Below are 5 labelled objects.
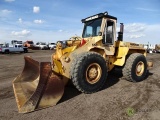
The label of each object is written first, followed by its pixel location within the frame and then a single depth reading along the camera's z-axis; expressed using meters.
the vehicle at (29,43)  24.46
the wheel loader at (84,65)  3.05
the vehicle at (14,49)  17.48
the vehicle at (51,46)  25.81
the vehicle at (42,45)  25.30
